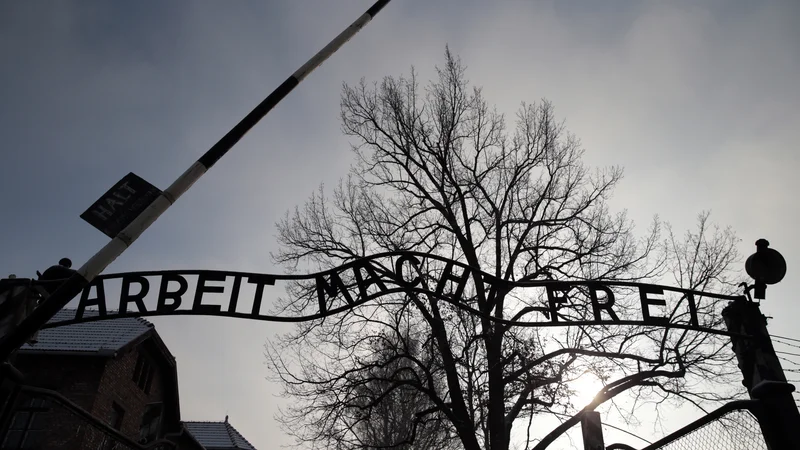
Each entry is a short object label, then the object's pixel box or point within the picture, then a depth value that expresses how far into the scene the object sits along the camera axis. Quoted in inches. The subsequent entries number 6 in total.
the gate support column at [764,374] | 183.6
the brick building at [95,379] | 619.8
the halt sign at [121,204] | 174.2
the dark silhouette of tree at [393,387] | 509.4
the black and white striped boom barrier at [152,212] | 147.4
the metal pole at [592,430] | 211.2
